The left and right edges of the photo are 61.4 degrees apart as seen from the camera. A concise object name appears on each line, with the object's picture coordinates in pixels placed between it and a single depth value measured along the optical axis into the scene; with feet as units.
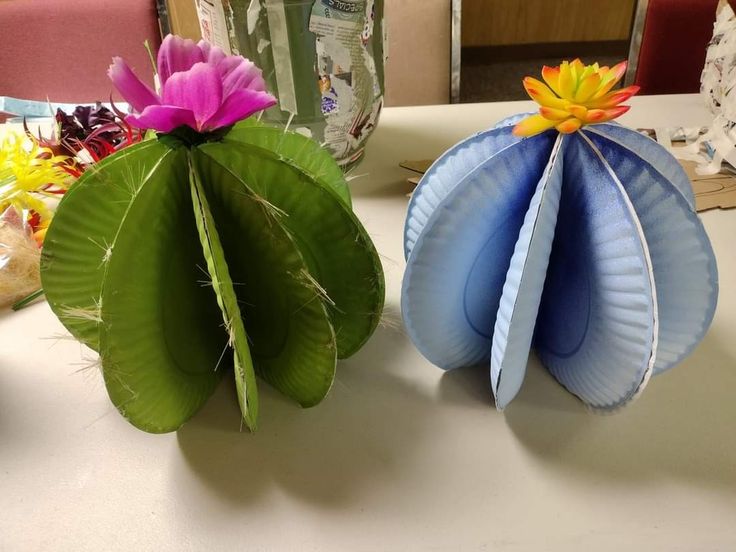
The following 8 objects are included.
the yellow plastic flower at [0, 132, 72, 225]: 1.86
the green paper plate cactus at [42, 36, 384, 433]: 1.05
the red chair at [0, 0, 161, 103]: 3.43
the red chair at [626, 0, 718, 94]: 3.17
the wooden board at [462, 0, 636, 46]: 7.45
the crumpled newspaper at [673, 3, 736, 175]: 2.02
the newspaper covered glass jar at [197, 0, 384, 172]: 1.71
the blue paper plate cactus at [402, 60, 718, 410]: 1.06
